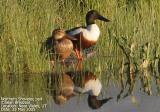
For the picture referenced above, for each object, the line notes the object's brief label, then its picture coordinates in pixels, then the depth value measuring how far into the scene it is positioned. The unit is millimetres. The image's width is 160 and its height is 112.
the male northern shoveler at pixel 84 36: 18484
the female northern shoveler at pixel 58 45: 17687
